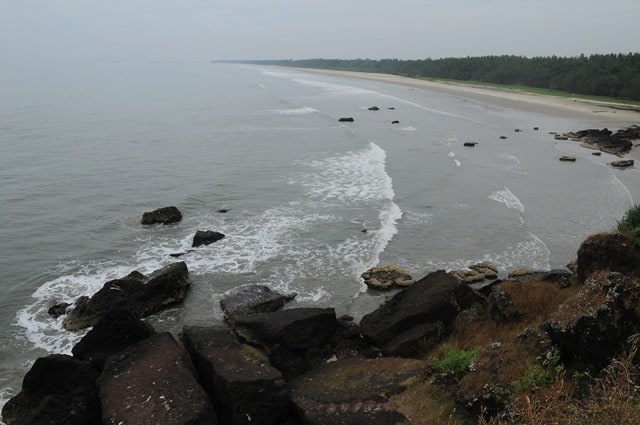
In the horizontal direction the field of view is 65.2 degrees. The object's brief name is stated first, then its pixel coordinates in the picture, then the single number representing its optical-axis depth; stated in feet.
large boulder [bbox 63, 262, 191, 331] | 46.03
